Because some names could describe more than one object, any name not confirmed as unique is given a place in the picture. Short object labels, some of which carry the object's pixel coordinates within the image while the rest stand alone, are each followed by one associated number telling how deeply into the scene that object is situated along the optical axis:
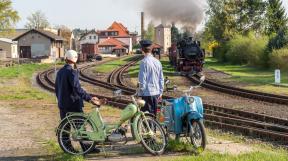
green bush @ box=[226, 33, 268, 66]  48.81
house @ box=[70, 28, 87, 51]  134.70
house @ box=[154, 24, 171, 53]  111.44
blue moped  8.73
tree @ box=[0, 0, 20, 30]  59.79
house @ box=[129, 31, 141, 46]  177.35
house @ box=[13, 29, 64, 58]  87.56
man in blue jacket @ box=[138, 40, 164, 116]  9.19
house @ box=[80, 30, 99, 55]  152.31
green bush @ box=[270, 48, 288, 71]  40.00
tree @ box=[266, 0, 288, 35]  70.88
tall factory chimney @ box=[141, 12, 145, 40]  142.20
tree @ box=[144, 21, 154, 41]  162.38
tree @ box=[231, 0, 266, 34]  72.25
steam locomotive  37.16
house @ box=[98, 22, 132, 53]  152.38
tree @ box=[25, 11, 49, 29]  131.62
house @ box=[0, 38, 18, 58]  90.14
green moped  8.61
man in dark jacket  8.60
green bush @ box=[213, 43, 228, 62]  62.91
